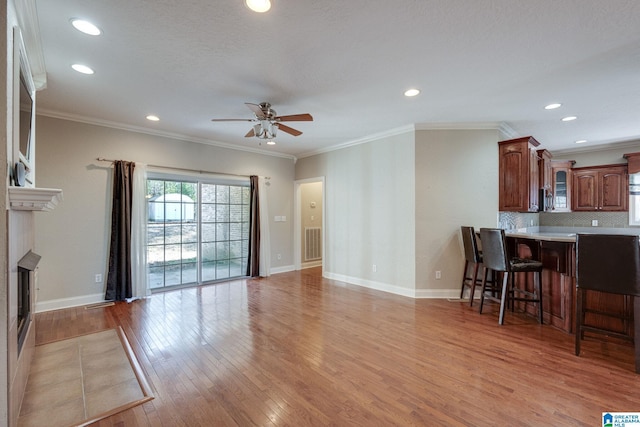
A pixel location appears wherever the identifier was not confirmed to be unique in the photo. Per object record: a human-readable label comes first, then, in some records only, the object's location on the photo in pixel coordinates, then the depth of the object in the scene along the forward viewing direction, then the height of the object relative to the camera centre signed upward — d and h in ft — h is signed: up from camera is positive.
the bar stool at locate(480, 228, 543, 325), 11.21 -1.91
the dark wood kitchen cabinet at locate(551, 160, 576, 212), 19.77 +2.52
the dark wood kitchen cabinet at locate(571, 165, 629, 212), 18.31 +1.96
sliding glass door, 16.22 -0.88
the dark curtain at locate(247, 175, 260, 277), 19.34 -1.07
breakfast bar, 9.39 -2.80
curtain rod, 14.11 +2.84
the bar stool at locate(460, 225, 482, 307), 13.25 -2.04
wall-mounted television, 6.11 +2.57
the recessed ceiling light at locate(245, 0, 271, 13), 6.09 +4.69
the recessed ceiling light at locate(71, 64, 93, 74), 8.95 +4.81
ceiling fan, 10.42 +3.75
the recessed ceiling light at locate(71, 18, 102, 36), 6.84 +4.77
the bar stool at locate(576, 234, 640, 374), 7.86 -1.54
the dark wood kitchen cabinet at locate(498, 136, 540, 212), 13.92 +2.17
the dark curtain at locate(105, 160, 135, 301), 14.20 -1.15
